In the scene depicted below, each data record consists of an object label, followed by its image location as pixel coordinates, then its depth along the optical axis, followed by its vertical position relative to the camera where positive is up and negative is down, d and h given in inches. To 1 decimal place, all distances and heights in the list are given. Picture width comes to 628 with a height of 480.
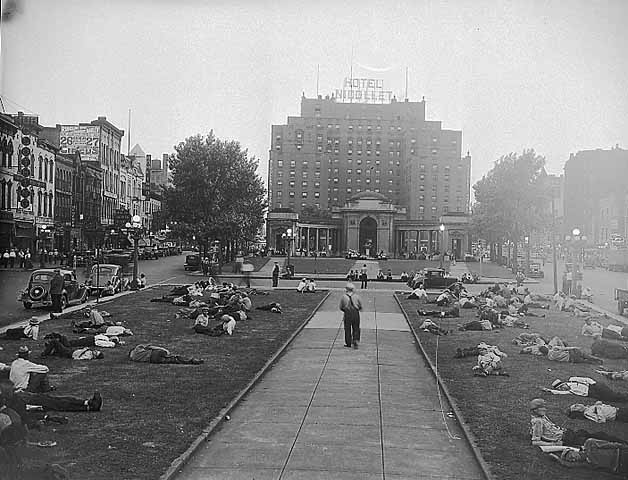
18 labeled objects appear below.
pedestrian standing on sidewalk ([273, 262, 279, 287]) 1563.7 -54.4
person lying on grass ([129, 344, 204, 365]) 526.0 -79.7
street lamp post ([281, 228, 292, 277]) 1882.5 -49.5
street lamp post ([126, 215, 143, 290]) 1284.4 +11.8
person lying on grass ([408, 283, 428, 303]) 1202.3 -71.0
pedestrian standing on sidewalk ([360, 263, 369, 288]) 1572.3 -59.7
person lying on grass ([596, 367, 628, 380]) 484.4 -81.2
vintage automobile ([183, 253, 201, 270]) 1978.3 -36.6
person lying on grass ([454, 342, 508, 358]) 580.4 -79.2
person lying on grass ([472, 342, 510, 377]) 502.9 -79.1
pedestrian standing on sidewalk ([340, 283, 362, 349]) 617.9 -55.7
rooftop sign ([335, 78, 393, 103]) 5457.7 +1224.2
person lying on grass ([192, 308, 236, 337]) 698.8 -75.6
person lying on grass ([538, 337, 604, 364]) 554.6 -77.2
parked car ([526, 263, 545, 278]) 1744.6 -40.2
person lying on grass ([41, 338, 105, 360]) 528.7 -77.7
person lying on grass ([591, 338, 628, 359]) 580.7 -75.7
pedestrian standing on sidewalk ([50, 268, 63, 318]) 848.3 -53.4
